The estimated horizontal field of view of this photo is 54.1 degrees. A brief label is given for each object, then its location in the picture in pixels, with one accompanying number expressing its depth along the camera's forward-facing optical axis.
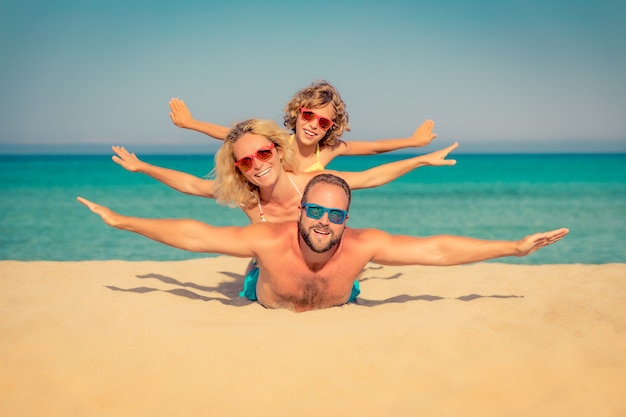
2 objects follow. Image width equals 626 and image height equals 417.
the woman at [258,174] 5.14
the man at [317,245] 4.35
